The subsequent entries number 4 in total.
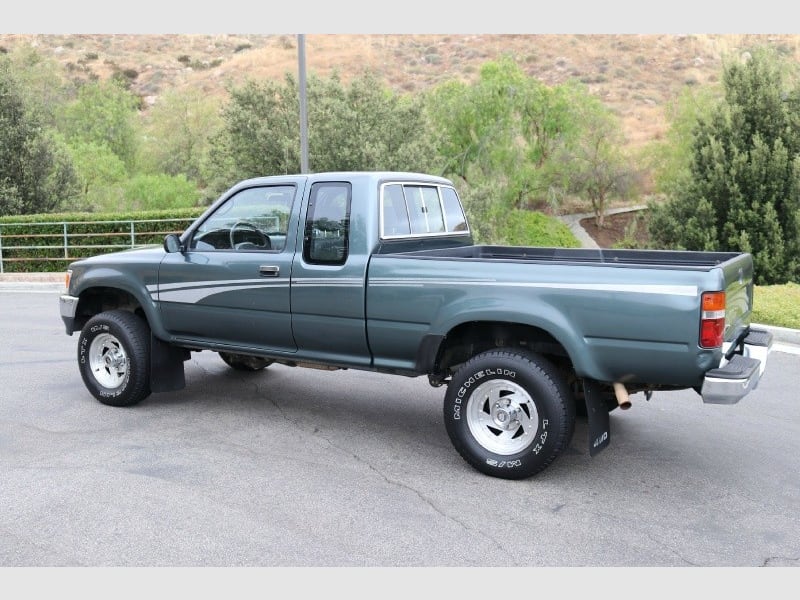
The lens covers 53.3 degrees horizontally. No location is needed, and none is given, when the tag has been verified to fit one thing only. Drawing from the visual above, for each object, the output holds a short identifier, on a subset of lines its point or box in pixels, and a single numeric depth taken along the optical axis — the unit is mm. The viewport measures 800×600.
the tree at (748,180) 15391
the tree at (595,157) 37438
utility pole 16172
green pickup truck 4605
